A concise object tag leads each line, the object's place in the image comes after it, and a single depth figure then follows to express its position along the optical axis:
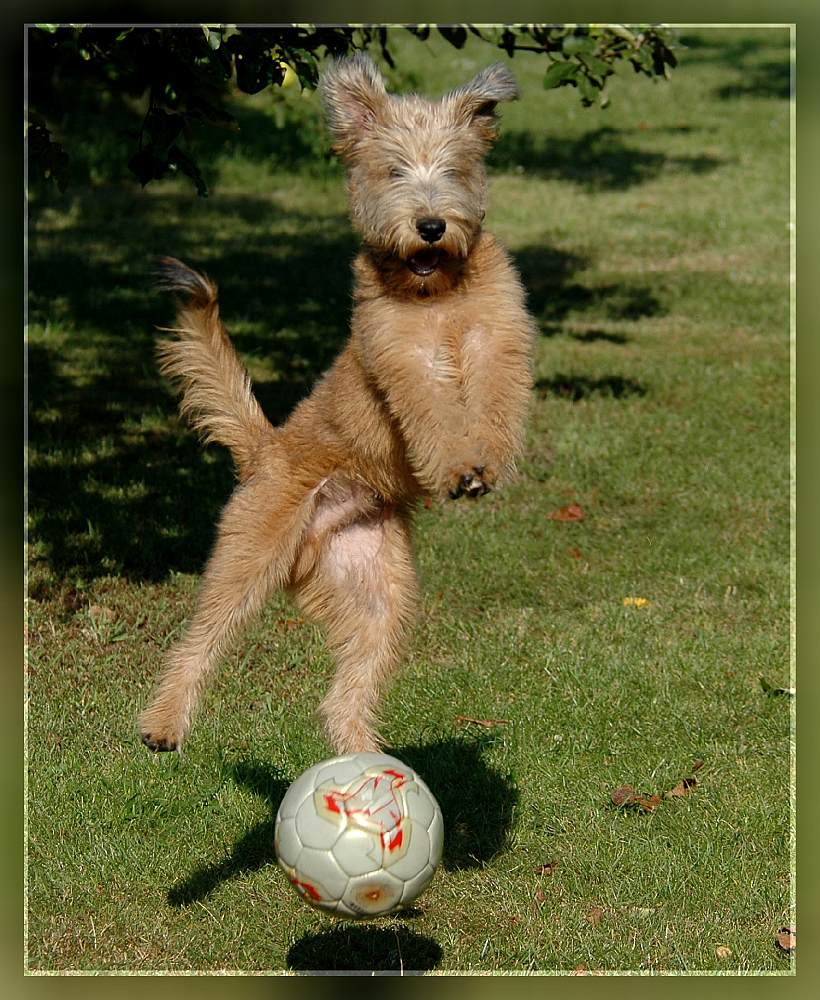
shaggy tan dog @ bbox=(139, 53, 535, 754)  9.51
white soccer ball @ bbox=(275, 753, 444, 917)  7.97
